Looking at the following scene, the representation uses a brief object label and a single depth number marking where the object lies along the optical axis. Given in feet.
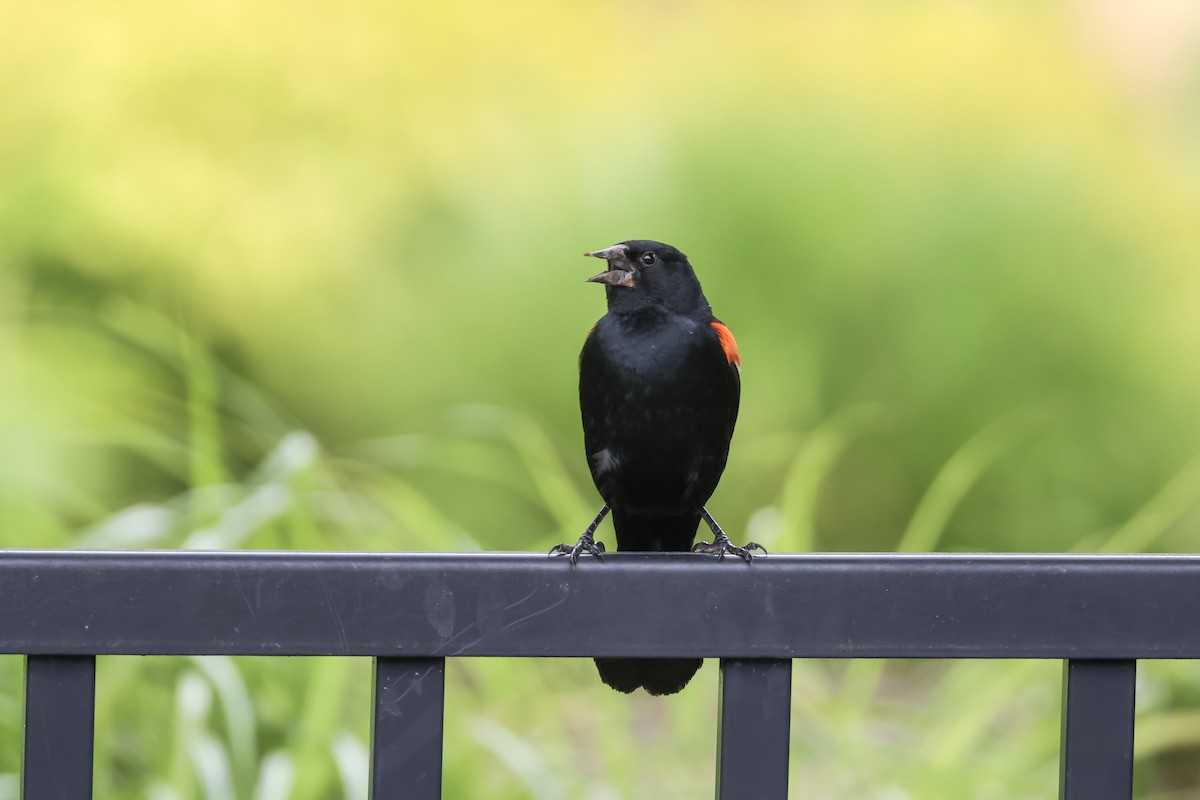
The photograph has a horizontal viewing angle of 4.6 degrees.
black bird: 19.23
